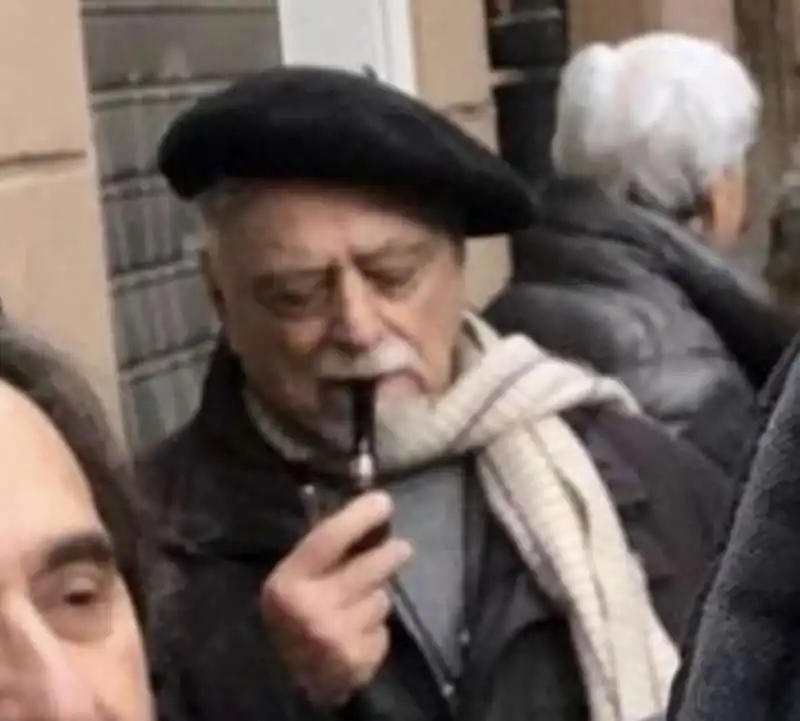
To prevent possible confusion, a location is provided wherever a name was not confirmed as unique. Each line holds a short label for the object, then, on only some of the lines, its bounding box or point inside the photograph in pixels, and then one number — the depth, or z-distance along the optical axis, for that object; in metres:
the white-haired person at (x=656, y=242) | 2.48
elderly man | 1.96
